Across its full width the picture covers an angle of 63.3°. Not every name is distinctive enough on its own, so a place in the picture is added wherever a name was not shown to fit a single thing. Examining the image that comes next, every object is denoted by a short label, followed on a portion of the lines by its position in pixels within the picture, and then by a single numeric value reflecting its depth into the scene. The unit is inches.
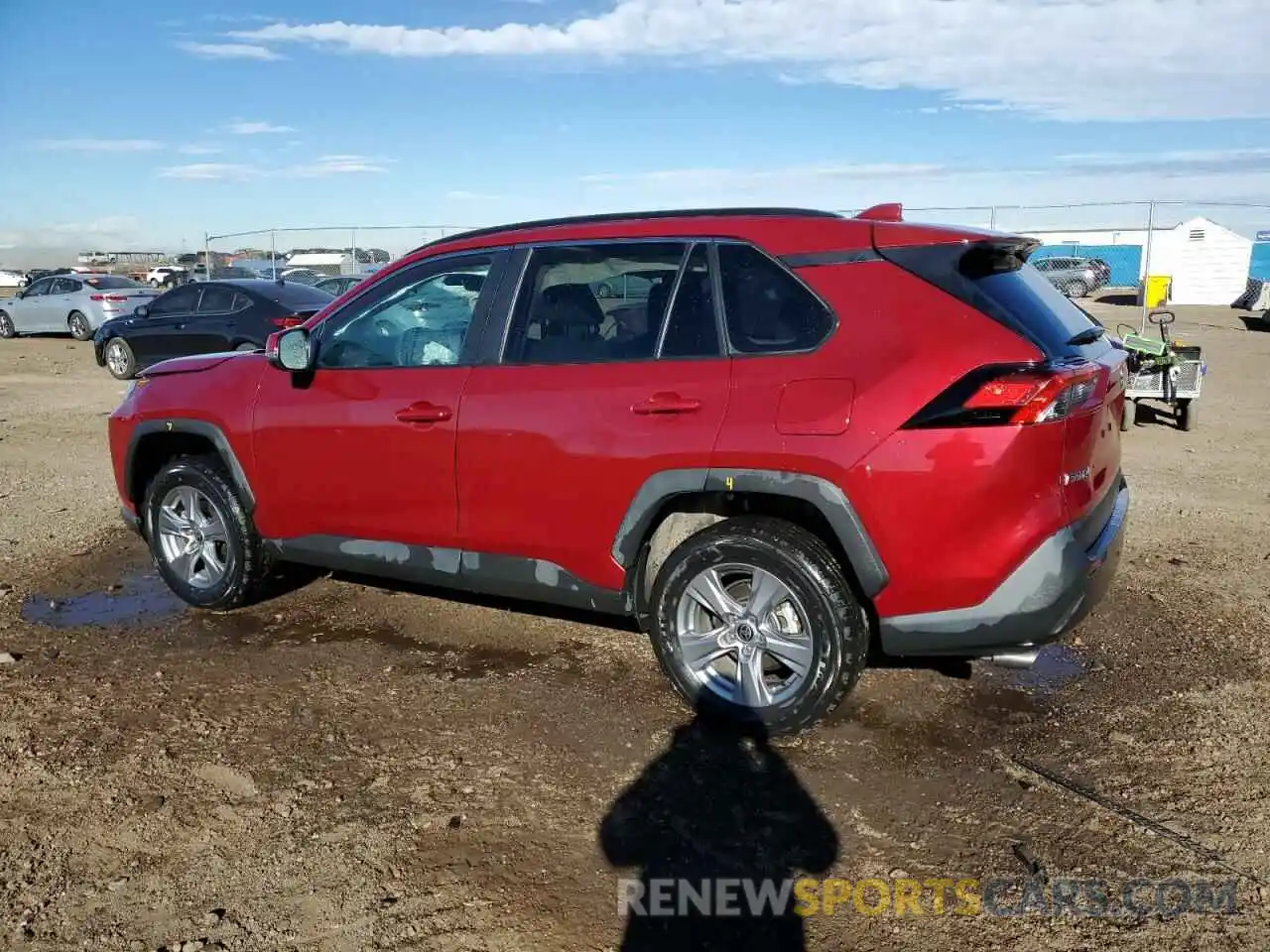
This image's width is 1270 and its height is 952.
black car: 530.3
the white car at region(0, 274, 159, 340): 824.3
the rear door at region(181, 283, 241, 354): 540.1
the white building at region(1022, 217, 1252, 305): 1307.8
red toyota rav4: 129.5
